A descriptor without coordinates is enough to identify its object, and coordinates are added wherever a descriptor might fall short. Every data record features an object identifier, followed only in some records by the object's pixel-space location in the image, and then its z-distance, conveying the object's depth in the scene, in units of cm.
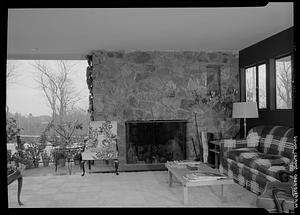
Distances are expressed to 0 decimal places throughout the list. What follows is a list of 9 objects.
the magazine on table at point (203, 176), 314
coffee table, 308
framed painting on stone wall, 609
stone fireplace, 580
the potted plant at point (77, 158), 595
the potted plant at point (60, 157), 578
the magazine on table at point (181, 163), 394
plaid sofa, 342
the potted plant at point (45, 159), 589
